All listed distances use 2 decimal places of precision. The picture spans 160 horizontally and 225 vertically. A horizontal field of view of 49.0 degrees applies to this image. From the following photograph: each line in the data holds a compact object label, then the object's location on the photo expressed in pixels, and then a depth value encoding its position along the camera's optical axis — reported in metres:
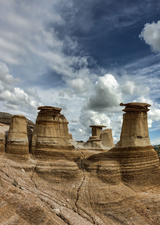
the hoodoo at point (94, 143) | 33.09
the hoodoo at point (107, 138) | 38.29
